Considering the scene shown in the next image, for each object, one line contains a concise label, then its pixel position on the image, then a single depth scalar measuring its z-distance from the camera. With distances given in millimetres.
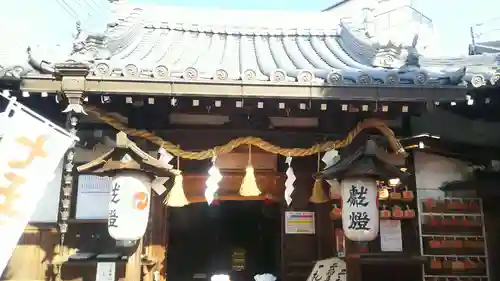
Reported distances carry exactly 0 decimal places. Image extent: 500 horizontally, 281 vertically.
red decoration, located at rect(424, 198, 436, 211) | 7875
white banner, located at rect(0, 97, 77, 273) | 5785
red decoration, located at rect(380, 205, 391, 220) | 7778
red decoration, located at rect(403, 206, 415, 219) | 7750
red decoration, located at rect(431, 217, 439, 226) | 7789
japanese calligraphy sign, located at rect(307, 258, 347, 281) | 7465
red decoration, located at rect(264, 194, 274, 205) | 8023
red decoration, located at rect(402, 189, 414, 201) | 7859
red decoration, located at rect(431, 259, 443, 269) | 7660
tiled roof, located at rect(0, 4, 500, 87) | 6691
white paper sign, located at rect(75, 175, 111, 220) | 7449
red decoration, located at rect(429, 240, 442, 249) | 7703
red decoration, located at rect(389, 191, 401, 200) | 7844
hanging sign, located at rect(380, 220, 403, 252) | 7734
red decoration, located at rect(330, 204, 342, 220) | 7672
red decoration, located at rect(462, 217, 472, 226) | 7855
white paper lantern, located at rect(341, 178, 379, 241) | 6668
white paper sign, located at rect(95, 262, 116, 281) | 7086
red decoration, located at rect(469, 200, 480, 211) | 7941
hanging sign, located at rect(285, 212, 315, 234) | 7895
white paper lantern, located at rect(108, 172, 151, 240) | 6402
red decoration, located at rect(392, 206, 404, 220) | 7758
